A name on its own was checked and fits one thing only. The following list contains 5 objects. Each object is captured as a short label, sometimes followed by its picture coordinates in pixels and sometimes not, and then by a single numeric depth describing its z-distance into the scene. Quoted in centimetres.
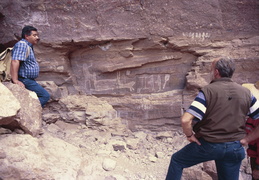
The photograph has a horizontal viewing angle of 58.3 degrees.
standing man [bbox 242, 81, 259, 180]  230
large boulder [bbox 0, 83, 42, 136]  267
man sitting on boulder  334
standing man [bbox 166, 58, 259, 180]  205
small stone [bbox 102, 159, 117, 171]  331
